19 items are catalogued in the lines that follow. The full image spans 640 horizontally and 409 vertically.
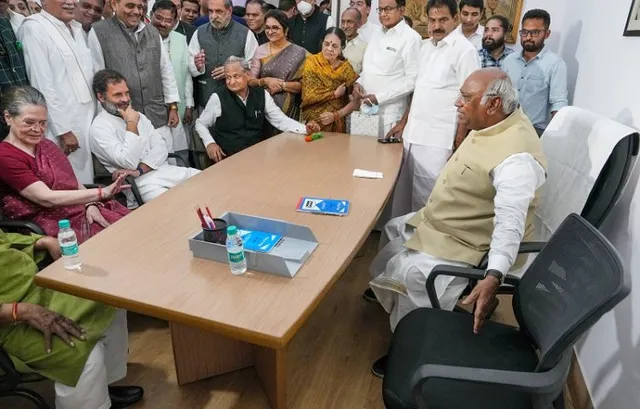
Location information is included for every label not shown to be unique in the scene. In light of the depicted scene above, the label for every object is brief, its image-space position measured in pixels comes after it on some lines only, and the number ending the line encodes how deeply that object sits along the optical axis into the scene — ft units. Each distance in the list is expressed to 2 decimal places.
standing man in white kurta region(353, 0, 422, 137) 9.47
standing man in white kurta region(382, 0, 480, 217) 8.40
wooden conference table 3.62
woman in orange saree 9.68
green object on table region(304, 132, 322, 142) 8.87
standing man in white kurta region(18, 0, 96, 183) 7.84
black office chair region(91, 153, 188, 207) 7.52
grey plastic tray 4.02
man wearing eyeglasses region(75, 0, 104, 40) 9.64
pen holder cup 4.37
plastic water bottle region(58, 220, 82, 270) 4.15
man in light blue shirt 9.21
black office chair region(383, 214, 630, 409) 3.22
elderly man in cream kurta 4.52
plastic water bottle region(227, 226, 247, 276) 3.94
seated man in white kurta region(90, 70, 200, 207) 7.72
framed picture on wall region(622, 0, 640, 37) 5.37
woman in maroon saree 5.88
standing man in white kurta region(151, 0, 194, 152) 10.23
